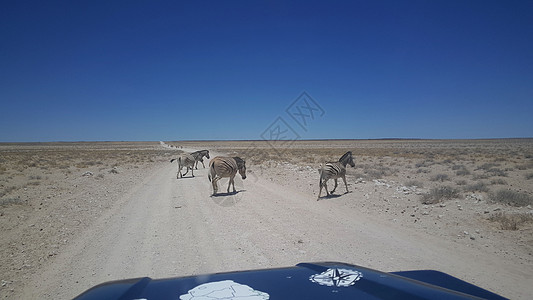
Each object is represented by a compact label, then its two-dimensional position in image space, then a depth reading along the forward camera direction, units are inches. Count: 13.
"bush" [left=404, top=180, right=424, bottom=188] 584.1
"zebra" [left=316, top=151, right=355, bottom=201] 498.6
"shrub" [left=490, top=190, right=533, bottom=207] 383.2
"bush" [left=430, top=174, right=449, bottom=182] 679.7
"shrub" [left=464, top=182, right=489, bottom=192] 510.4
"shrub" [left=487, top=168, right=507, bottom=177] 729.6
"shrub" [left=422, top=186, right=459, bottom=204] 421.5
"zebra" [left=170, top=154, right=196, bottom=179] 863.1
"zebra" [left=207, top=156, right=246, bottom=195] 539.7
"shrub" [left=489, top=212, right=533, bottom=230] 296.7
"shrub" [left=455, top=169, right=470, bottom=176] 773.3
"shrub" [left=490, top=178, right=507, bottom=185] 594.2
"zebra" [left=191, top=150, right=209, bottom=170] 1073.5
